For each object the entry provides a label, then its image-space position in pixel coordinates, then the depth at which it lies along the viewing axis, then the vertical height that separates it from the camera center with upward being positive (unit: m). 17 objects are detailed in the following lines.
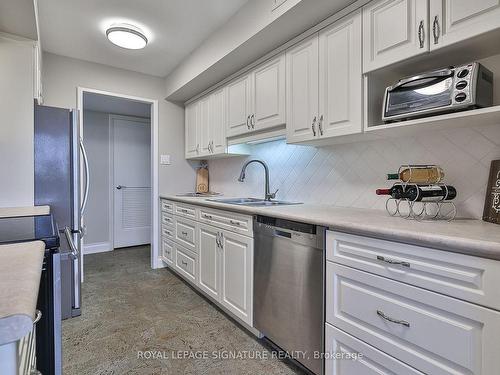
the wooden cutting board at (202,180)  3.76 +0.05
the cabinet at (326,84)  1.66 +0.65
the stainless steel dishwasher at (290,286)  1.47 -0.58
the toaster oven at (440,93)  1.21 +0.43
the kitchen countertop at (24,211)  1.72 -0.18
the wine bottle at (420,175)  1.40 +0.05
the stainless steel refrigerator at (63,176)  2.21 +0.05
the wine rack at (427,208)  1.38 -0.13
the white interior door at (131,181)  4.48 +0.04
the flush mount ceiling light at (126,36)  2.40 +1.27
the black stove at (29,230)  1.05 -0.20
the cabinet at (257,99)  2.20 +0.72
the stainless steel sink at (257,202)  2.38 -0.16
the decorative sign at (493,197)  1.28 -0.05
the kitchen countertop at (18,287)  0.45 -0.21
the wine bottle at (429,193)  1.32 -0.04
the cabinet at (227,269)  1.95 -0.65
